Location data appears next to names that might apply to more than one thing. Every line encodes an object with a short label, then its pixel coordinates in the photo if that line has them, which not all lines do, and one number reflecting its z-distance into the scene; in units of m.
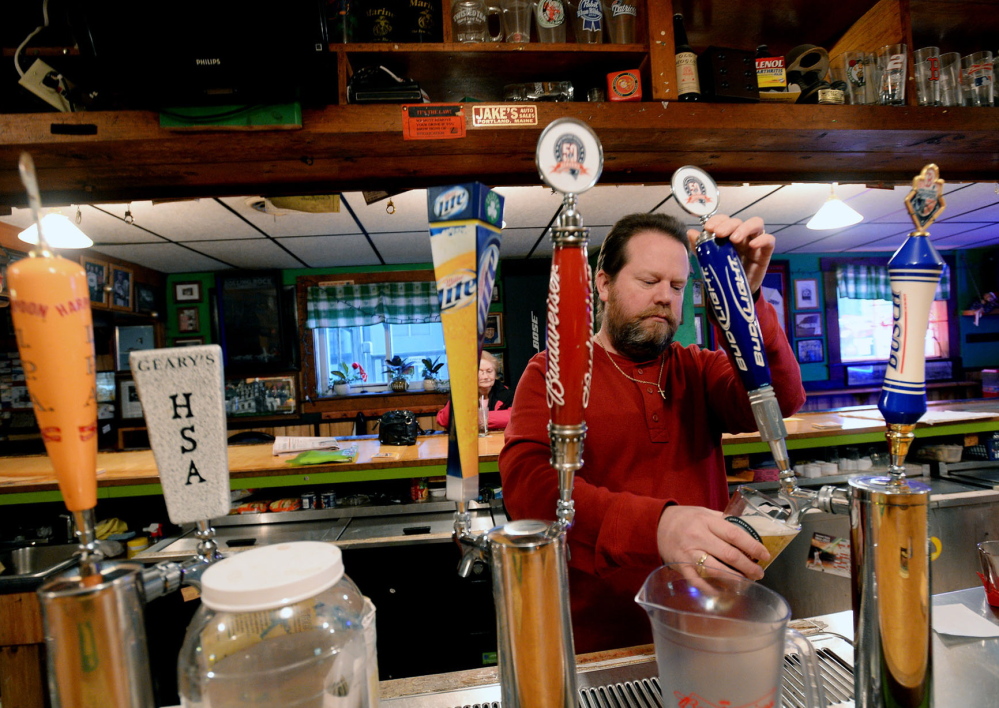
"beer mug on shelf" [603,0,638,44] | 1.55
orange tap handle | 0.31
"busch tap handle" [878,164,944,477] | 0.42
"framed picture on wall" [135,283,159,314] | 5.12
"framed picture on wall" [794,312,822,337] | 6.56
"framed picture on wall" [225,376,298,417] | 5.49
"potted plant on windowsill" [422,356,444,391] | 5.87
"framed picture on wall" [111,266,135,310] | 4.74
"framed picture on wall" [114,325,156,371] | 5.35
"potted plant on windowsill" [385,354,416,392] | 5.79
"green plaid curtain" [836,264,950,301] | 6.61
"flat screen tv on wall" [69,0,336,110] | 1.11
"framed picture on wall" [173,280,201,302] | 5.59
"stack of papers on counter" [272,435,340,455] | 2.71
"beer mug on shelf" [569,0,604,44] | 1.57
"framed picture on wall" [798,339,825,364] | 6.55
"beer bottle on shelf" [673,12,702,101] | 1.41
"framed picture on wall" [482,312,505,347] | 5.84
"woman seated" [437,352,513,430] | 3.54
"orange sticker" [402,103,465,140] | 1.31
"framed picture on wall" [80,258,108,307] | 4.43
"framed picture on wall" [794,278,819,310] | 6.56
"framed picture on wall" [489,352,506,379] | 5.87
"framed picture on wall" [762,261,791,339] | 6.47
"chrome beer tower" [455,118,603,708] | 0.38
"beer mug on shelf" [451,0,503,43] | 1.57
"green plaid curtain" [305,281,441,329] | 5.81
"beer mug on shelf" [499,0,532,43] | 1.60
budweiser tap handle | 0.41
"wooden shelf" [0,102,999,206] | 1.25
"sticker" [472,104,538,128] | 1.31
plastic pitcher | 0.42
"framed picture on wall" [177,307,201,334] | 5.61
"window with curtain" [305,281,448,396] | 5.82
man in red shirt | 0.96
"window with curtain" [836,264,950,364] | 6.63
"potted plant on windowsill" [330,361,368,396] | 5.82
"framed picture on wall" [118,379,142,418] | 5.30
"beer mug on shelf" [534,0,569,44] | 1.59
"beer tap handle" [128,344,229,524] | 0.39
